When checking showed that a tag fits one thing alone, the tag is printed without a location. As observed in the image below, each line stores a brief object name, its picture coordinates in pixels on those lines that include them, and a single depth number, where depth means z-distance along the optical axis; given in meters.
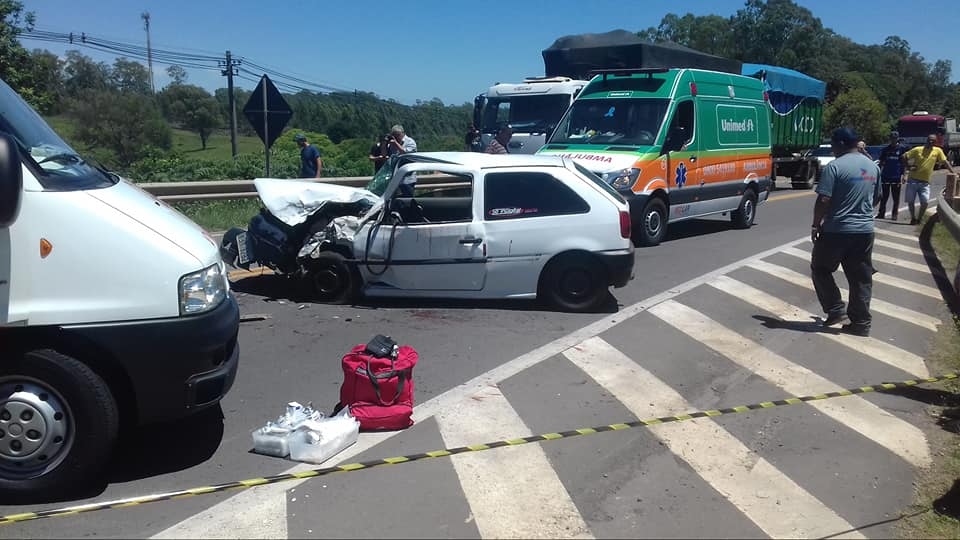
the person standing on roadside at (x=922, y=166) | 15.47
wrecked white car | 8.26
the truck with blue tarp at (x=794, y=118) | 22.58
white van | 3.95
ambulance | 12.48
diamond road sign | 13.84
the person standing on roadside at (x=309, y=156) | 14.66
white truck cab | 18.55
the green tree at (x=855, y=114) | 61.97
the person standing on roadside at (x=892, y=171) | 16.94
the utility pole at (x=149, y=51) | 60.83
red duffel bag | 5.16
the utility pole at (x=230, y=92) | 36.66
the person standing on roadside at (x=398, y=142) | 15.42
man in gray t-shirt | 7.53
